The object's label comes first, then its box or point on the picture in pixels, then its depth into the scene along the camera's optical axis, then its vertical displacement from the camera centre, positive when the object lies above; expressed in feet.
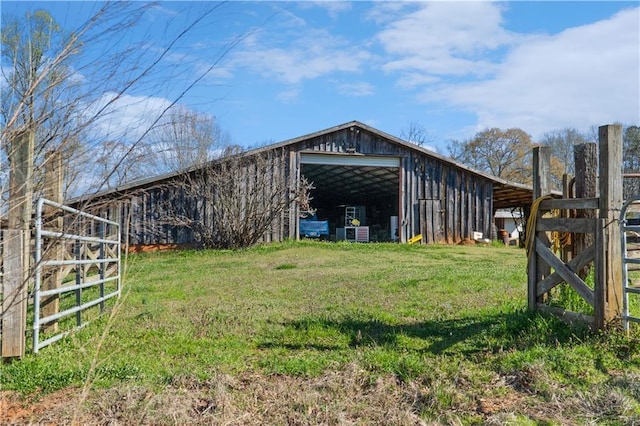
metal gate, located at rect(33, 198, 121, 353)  10.37 -2.46
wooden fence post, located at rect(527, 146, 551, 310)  19.22 +1.05
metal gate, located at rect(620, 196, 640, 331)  15.78 -1.31
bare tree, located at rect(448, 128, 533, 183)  143.33 +18.77
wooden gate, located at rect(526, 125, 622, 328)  16.11 -1.02
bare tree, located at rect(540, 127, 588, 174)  142.00 +20.54
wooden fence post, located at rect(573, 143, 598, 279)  18.58 +1.61
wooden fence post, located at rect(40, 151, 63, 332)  16.87 -2.30
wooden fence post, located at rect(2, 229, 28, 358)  14.35 -2.75
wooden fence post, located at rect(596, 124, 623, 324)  16.12 +0.40
